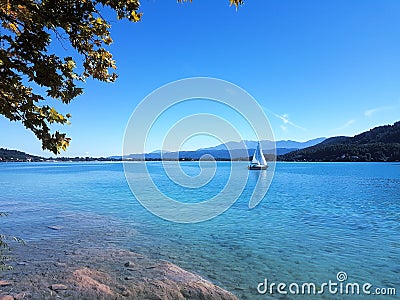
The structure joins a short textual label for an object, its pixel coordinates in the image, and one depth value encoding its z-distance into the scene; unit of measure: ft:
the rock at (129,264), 42.80
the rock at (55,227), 72.40
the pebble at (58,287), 33.36
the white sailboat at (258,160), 418.92
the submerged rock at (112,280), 32.94
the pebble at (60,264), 41.66
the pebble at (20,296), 30.68
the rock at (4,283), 34.22
